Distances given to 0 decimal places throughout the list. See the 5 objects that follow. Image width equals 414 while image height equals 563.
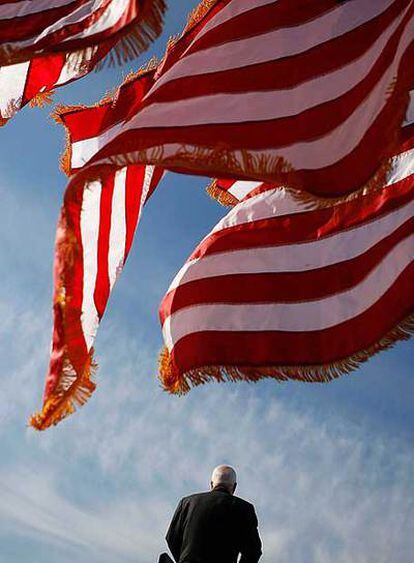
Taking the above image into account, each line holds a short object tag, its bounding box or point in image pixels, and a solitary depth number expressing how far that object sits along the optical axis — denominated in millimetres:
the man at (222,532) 5562
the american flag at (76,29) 4816
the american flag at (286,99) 4598
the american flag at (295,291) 5559
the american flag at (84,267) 4402
